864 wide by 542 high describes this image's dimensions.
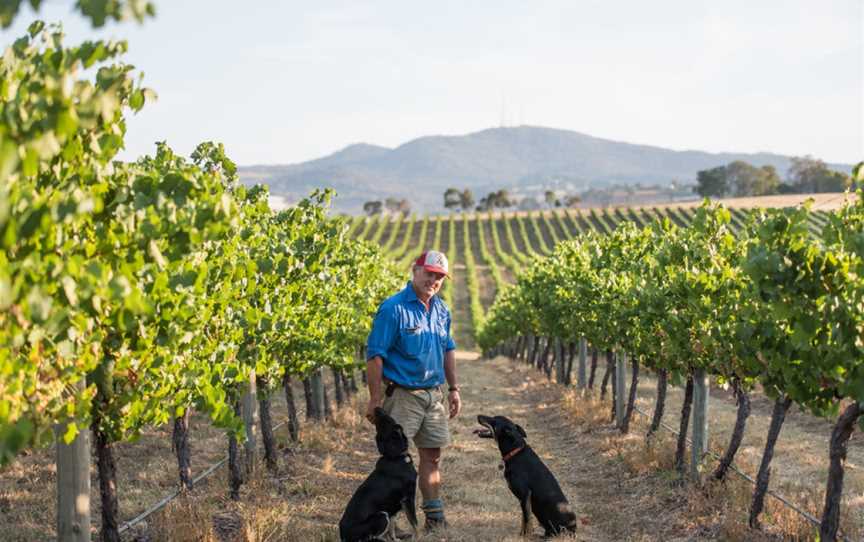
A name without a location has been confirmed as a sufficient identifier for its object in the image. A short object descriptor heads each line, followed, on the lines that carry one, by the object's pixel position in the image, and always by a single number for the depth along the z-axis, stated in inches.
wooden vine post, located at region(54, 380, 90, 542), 212.7
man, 293.9
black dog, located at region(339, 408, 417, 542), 267.9
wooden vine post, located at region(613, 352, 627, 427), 586.2
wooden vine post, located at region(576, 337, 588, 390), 839.7
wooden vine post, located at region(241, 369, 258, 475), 388.8
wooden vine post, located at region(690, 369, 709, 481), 386.9
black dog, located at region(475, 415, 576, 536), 292.8
